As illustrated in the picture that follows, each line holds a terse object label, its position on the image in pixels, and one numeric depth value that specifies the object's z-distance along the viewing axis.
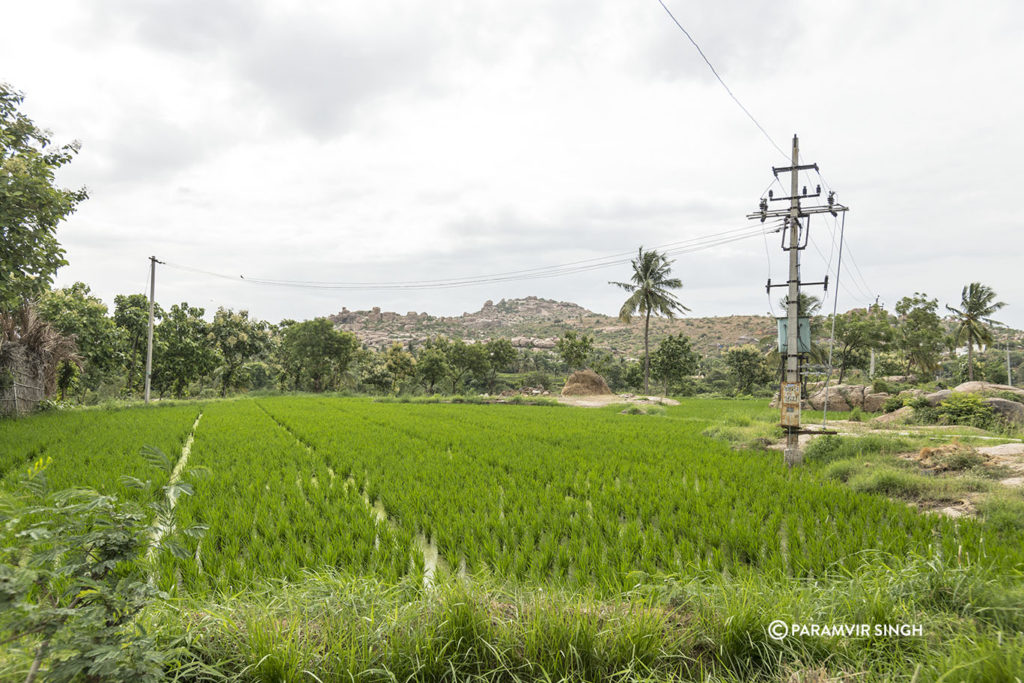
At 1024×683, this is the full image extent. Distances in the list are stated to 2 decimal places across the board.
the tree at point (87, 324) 24.84
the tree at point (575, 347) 47.50
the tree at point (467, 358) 51.28
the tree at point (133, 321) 32.88
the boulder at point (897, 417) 17.38
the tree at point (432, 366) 46.88
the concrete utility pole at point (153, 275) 26.86
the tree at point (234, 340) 41.91
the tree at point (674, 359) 46.84
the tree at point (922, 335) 40.84
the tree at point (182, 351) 36.81
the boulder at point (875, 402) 25.42
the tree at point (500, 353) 52.44
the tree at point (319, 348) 47.47
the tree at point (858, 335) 38.69
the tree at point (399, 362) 48.62
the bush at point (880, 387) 26.62
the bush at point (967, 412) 15.57
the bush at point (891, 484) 7.60
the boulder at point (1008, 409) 15.73
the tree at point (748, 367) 50.06
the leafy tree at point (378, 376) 47.84
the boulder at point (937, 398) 17.98
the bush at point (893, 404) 20.59
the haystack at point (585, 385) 39.66
